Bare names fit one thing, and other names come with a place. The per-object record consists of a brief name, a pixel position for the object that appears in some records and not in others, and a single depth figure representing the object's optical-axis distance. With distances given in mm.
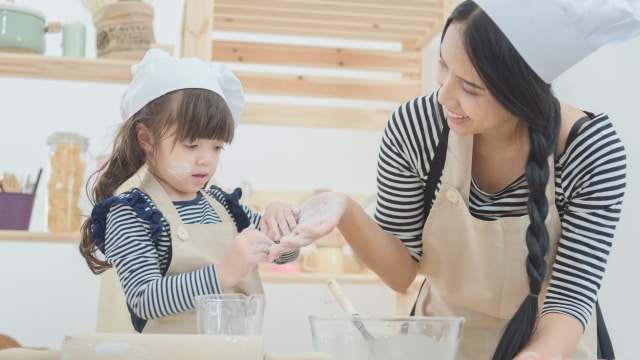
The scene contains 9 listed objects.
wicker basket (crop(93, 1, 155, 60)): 1831
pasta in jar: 1964
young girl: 957
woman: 953
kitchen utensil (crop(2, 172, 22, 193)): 1918
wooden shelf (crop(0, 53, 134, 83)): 1853
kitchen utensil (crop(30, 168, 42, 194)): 1963
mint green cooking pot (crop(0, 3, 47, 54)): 1822
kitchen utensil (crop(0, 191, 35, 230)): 1926
